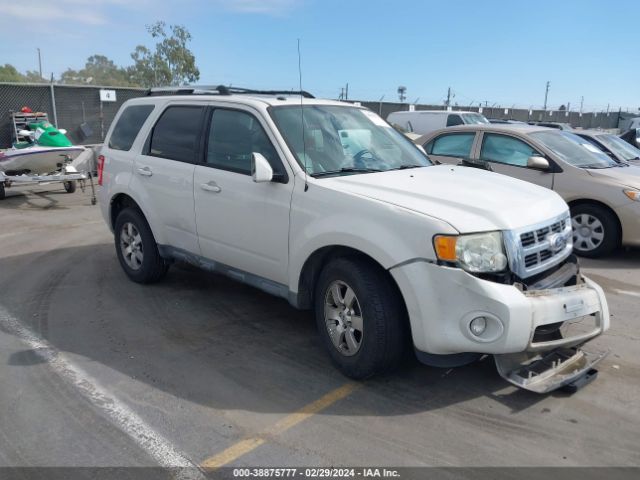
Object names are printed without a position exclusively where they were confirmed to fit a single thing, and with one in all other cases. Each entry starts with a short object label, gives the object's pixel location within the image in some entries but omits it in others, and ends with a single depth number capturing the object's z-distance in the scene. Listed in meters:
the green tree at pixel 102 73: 51.88
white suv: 3.38
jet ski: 10.43
